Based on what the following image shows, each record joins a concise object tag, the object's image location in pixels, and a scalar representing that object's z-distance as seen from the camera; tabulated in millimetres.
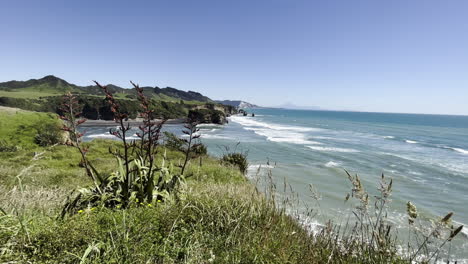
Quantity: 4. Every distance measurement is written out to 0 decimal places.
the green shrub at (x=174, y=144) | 21188
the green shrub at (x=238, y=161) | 16142
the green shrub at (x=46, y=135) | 21127
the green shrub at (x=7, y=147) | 16073
